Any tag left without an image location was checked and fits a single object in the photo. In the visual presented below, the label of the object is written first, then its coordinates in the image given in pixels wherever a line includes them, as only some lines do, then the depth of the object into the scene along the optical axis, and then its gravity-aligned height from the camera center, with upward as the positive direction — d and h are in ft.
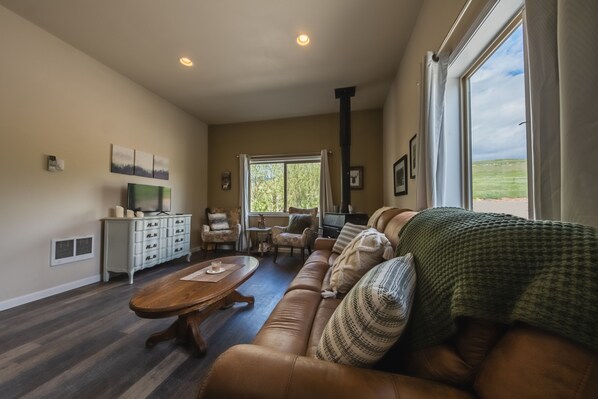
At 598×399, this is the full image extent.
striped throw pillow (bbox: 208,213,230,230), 15.09 -1.04
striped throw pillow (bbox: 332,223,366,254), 7.72 -1.03
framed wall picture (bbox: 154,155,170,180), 12.53 +2.09
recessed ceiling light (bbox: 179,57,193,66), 9.52 +5.98
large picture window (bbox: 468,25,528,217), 3.99 +1.44
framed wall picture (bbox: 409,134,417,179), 7.95 +1.72
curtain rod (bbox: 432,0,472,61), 4.42 +3.74
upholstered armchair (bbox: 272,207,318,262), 12.84 -1.55
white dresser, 9.65 -1.66
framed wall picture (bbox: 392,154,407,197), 9.26 +1.26
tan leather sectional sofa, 1.39 -1.41
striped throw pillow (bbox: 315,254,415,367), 2.12 -1.14
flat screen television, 10.63 +0.38
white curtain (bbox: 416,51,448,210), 5.65 +1.80
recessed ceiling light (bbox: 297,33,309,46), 8.22 +5.95
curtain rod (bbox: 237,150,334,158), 15.26 +3.35
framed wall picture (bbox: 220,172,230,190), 16.79 +1.75
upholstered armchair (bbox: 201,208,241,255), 14.14 -1.44
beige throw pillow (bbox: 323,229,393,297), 4.64 -1.13
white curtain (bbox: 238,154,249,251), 16.11 +1.33
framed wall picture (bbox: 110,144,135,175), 10.35 +2.10
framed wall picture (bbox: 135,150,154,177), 11.43 +2.11
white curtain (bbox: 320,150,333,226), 14.71 +1.07
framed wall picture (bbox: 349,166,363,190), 14.78 +1.76
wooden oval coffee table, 4.34 -1.85
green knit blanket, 1.41 -0.57
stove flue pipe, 12.05 +3.51
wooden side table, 14.67 -1.95
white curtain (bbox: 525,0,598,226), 1.99 +0.96
